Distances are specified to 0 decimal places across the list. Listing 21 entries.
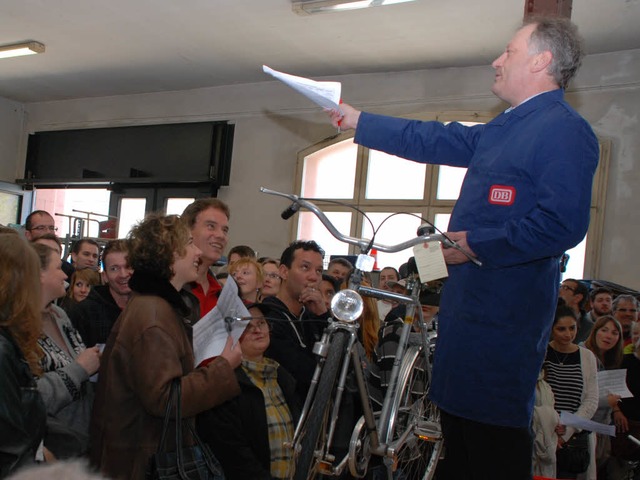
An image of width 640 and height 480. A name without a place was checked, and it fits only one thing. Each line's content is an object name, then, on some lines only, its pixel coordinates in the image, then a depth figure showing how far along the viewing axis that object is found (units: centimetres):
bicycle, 213
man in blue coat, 176
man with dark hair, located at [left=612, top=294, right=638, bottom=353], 580
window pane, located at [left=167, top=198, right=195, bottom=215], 1020
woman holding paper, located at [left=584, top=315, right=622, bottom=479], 479
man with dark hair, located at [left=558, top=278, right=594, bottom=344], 597
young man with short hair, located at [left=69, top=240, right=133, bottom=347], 305
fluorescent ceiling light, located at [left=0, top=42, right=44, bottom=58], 870
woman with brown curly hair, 212
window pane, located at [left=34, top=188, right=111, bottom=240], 1125
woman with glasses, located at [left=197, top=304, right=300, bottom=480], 254
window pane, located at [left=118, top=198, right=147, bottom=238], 1069
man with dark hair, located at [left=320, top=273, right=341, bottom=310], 398
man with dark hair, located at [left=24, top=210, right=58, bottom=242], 543
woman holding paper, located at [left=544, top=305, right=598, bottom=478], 424
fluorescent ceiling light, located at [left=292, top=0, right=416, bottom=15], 638
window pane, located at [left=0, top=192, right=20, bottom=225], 1150
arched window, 809
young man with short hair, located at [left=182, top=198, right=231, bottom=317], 311
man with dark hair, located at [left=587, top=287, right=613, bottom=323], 595
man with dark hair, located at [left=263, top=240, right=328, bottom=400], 297
